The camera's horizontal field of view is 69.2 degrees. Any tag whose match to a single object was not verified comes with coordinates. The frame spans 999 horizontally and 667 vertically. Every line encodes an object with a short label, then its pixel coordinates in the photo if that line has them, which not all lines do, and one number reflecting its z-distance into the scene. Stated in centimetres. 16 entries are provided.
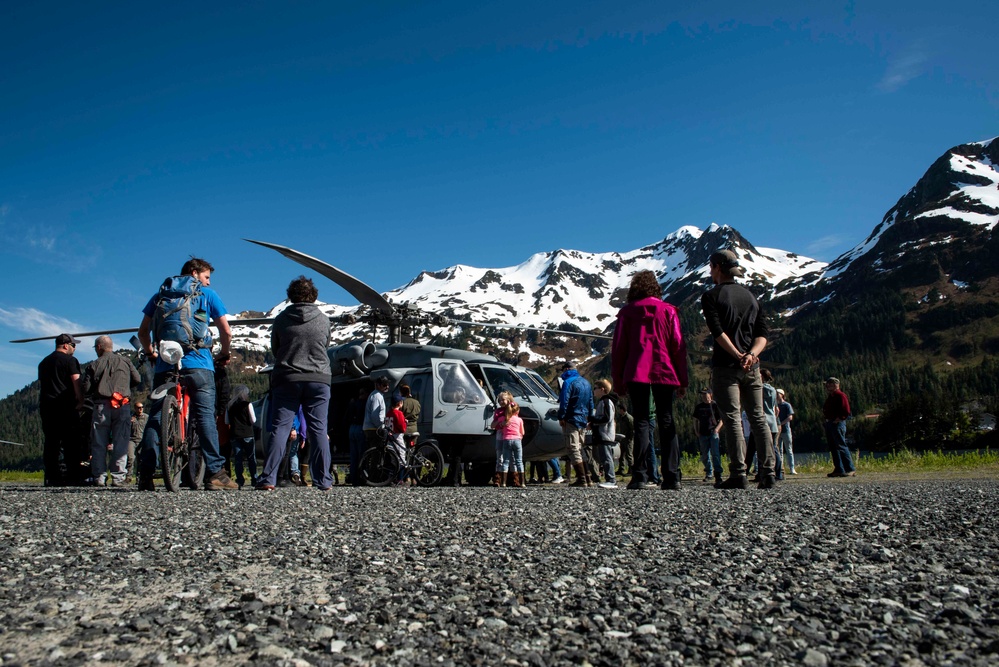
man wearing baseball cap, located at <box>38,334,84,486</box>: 987
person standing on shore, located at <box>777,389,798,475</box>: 1513
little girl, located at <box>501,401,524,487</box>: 1138
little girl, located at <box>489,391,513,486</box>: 1126
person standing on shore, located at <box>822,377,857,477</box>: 1325
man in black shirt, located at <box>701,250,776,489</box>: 727
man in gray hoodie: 780
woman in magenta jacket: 743
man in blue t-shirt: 724
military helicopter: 1266
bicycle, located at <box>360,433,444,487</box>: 1112
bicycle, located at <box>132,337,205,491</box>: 702
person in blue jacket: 1133
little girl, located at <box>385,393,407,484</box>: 1118
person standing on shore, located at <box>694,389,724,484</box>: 1390
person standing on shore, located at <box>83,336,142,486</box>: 994
